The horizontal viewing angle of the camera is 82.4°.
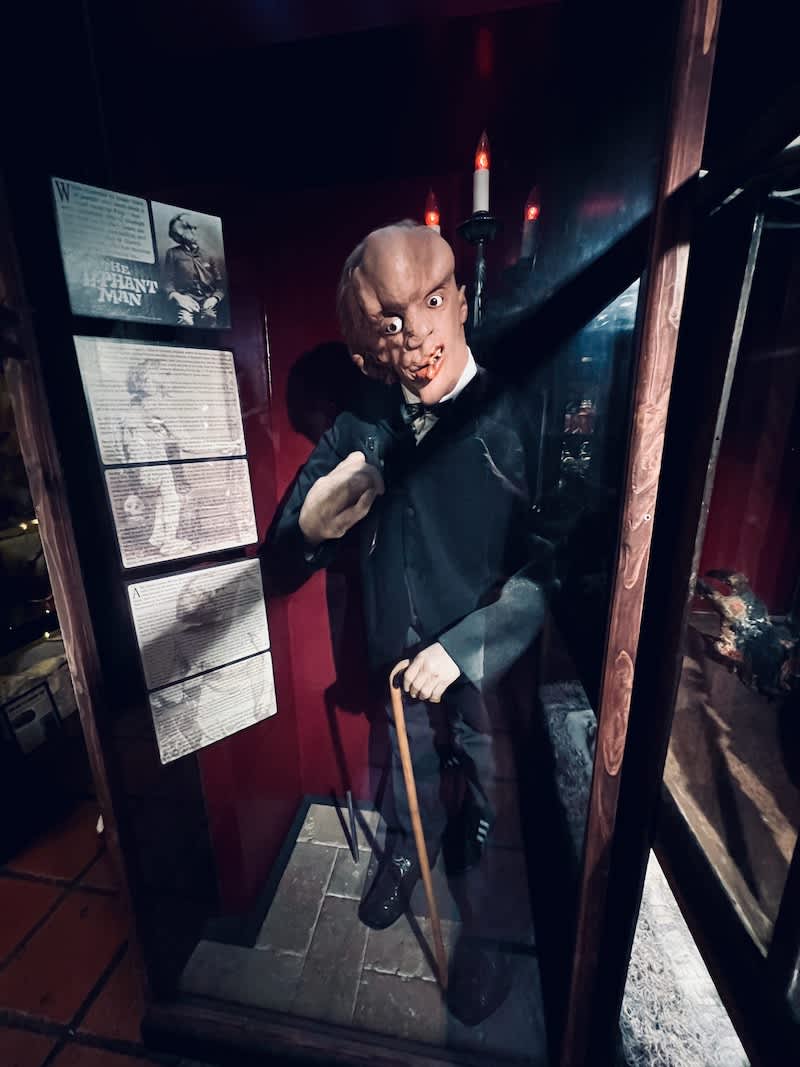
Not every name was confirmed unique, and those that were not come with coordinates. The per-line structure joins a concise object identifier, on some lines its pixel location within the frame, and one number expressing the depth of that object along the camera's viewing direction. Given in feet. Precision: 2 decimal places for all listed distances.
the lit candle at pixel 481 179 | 3.81
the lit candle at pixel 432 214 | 4.14
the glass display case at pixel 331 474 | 3.60
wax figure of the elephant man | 4.11
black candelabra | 3.93
